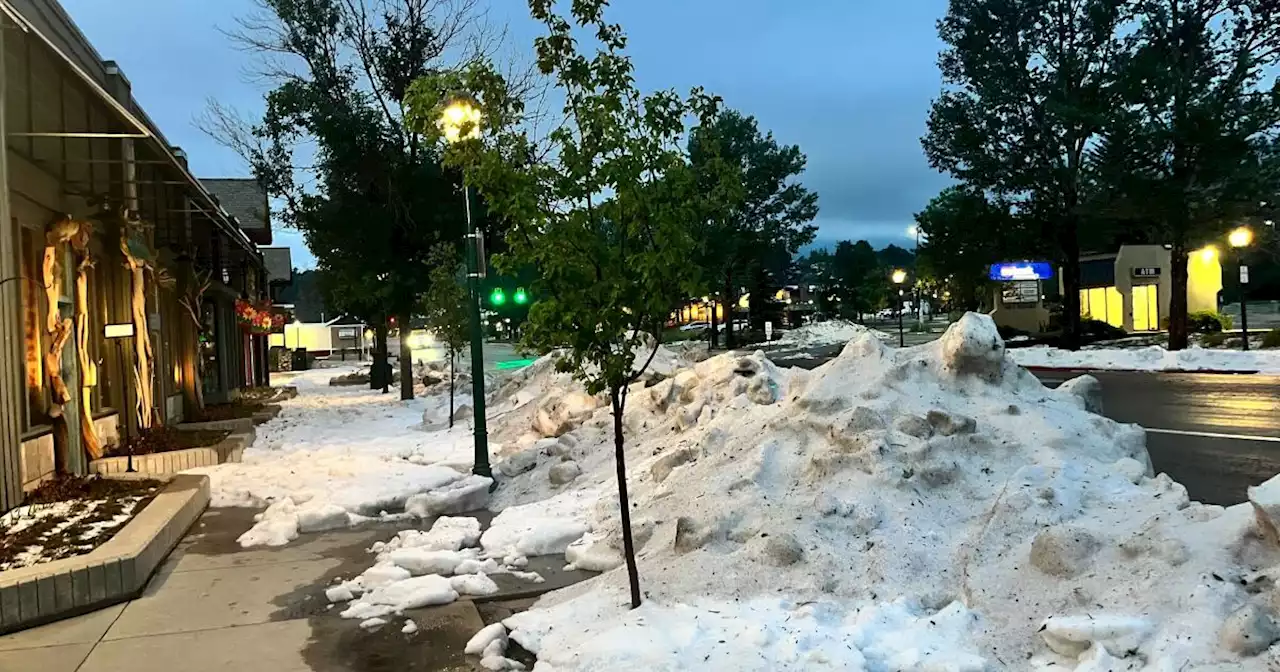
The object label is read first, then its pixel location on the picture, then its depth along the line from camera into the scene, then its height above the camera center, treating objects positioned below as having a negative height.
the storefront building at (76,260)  9.56 +1.09
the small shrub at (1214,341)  29.76 -1.37
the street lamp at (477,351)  10.88 -0.27
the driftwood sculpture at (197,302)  19.60 +0.83
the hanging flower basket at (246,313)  25.44 +0.69
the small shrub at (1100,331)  39.17 -1.17
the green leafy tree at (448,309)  18.11 +0.43
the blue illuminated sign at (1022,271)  41.36 +1.59
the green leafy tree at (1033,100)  32.47 +7.38
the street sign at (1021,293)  44.56 +0.66
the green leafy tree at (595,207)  5.34 +0.68
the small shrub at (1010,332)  41.47 -1.14
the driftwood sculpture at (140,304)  13.29 +0.59
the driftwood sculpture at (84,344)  11.26 +0.01
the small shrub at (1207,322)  40.06 -1.01
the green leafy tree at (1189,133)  27.73 +5.03
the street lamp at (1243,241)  26.14 +1.57
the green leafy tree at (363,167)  23.72 +4.34
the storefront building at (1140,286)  46.44 +0.77
